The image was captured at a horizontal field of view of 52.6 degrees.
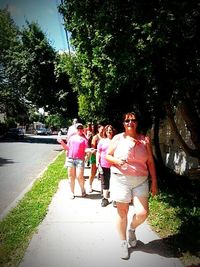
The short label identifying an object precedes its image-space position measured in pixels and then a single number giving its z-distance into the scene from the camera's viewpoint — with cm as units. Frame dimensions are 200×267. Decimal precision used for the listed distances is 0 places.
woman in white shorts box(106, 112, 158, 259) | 271
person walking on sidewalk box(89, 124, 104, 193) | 530
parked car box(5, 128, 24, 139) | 2372
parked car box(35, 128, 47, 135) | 3845
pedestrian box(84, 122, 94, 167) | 707
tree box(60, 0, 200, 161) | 331
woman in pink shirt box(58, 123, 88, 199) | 476
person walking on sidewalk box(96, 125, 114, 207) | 443
